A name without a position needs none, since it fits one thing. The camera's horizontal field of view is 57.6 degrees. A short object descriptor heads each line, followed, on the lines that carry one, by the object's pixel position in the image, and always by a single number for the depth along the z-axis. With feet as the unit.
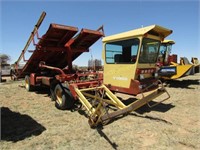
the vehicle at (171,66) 32.99
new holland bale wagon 16.52
